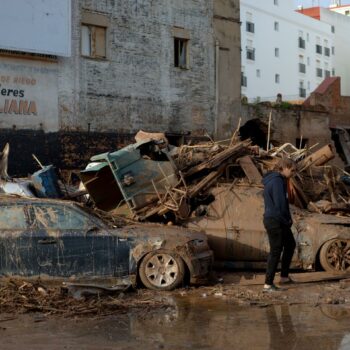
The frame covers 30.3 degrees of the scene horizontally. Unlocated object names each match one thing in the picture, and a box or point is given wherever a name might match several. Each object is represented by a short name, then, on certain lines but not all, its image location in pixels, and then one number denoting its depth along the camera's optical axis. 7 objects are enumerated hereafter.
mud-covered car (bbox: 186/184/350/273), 10.70
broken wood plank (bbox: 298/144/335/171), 13.59
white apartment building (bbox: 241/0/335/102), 58.22
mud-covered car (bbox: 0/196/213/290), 9.07
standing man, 9.12
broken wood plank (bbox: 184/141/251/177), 12.30
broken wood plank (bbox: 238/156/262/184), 12.11
